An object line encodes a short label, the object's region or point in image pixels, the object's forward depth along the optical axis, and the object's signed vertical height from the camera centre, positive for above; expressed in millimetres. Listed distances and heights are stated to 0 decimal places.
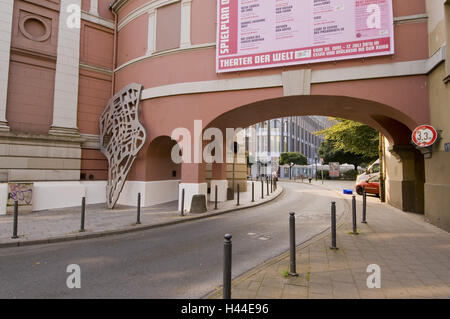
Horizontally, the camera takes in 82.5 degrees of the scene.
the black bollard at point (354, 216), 6858 -1108
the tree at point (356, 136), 17484 +2781
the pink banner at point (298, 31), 8602 +5184
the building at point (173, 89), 8375 +3324
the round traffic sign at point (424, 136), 7602 +1245
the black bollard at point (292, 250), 4219 -1269
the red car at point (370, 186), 17005 -691
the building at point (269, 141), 58094 +7878
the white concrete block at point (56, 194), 10930 -1079
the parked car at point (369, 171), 18047 +330
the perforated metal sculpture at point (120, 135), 11516 +1721
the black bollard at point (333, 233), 5648 -1289
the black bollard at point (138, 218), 8225 -1484
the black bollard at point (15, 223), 6456 -1367
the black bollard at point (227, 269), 2867 -1080
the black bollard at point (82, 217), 7215 -1325
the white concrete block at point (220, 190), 14176 -941
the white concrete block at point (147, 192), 12133 -1025
